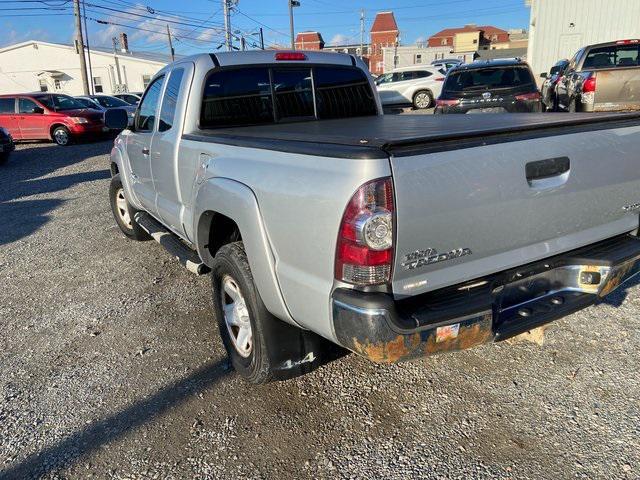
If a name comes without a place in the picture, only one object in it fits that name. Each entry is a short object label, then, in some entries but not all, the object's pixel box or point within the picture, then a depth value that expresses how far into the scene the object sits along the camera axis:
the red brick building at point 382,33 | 77.75
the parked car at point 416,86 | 20.75
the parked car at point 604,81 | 8.84
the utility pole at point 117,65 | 46.59
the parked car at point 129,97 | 25.63
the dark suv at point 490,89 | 9.38
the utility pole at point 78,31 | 30.94
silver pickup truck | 2.13
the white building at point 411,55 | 59.66
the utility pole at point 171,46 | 65.56
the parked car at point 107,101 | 21.34
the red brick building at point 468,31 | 89.00
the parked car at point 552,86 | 13.24
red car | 17.25
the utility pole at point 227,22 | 40.75
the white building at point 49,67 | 44.06
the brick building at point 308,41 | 80.94
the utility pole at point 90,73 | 42.43
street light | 37.25
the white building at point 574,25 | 19.78
